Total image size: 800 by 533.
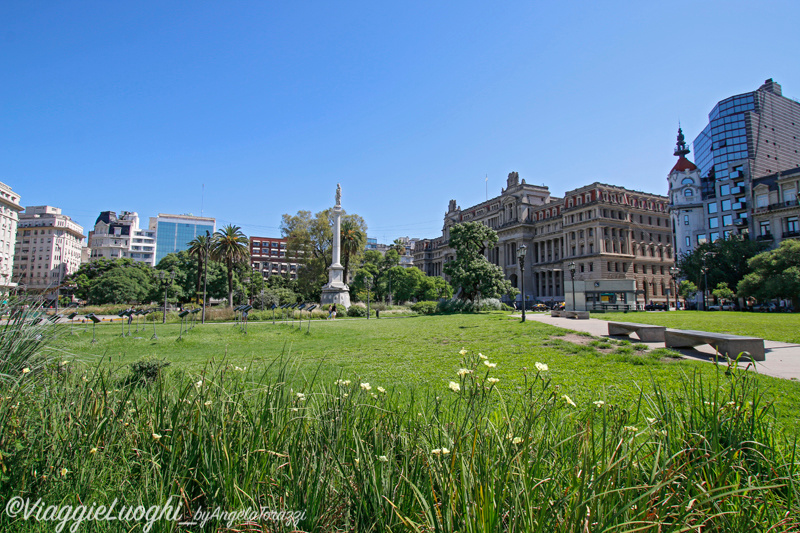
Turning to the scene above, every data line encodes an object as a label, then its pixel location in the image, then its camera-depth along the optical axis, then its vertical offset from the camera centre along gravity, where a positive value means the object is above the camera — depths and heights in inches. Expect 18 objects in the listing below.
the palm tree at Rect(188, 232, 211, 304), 2094.0 +242.9
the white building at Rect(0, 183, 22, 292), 2555.1 +445.7
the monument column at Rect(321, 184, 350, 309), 1722.4 +44.4
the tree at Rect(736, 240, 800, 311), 1382.9 +73.4
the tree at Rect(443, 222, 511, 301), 1547.7 +105.3
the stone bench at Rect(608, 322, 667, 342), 465.7 -42.0
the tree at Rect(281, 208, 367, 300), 2351.1 +294.4
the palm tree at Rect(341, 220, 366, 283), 2253.9 +309.0
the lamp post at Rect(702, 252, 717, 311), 1996.9 +81.6
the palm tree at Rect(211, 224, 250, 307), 2047.2 +250.0
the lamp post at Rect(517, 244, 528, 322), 998.6 +104.9
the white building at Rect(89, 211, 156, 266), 5137.8 +682.6
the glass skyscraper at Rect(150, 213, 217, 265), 5270.7 +844.1
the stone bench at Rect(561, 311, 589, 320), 1031.4 -51.2
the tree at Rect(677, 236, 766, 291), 1980.8 +181.9
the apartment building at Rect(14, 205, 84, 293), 3959.2 +487.6
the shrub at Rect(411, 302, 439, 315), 1620.3 -55.1
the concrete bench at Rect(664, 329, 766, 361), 300.7 -37.0
